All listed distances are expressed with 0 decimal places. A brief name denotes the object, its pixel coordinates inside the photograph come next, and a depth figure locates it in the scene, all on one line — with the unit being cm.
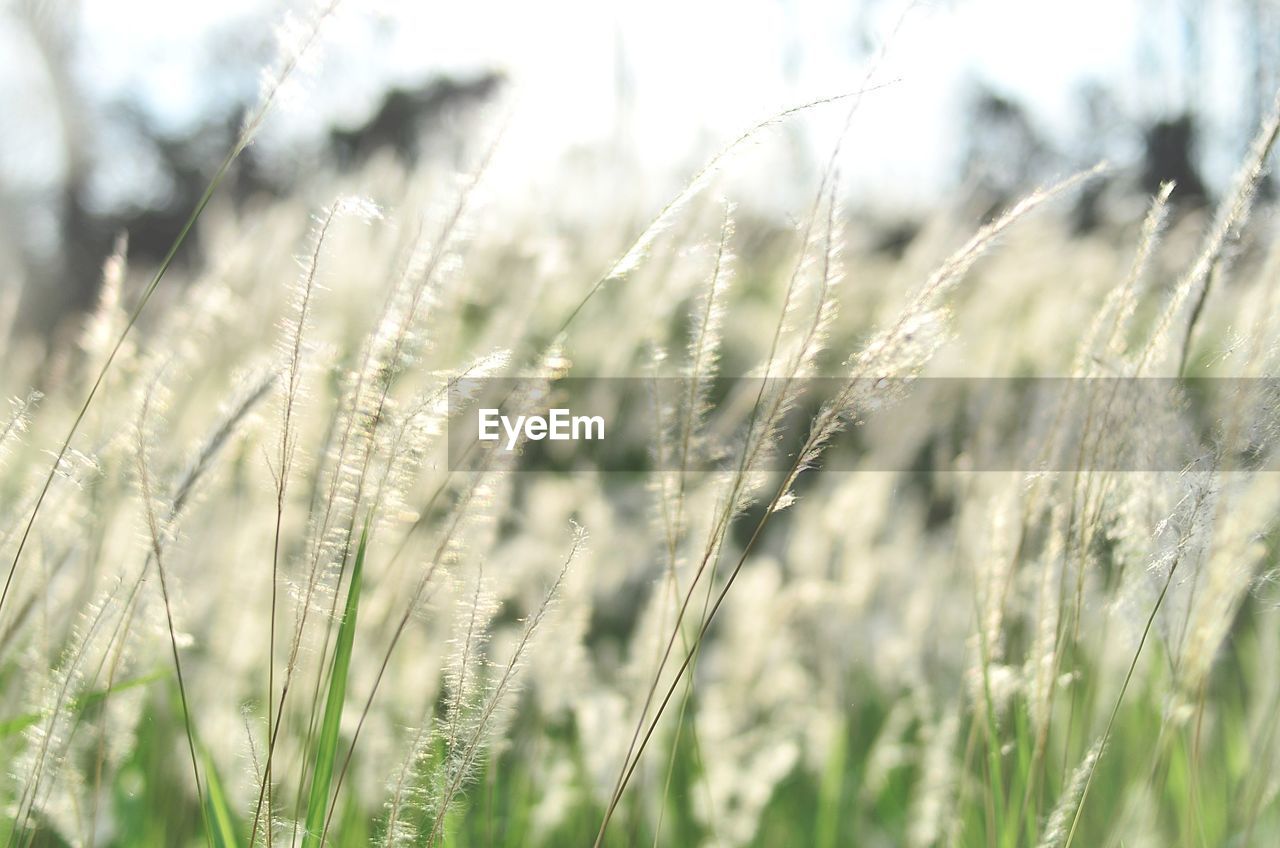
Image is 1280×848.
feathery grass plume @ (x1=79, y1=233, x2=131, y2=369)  107
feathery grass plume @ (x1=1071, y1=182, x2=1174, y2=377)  88
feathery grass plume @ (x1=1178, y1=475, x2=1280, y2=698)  94
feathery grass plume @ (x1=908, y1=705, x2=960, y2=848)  128
